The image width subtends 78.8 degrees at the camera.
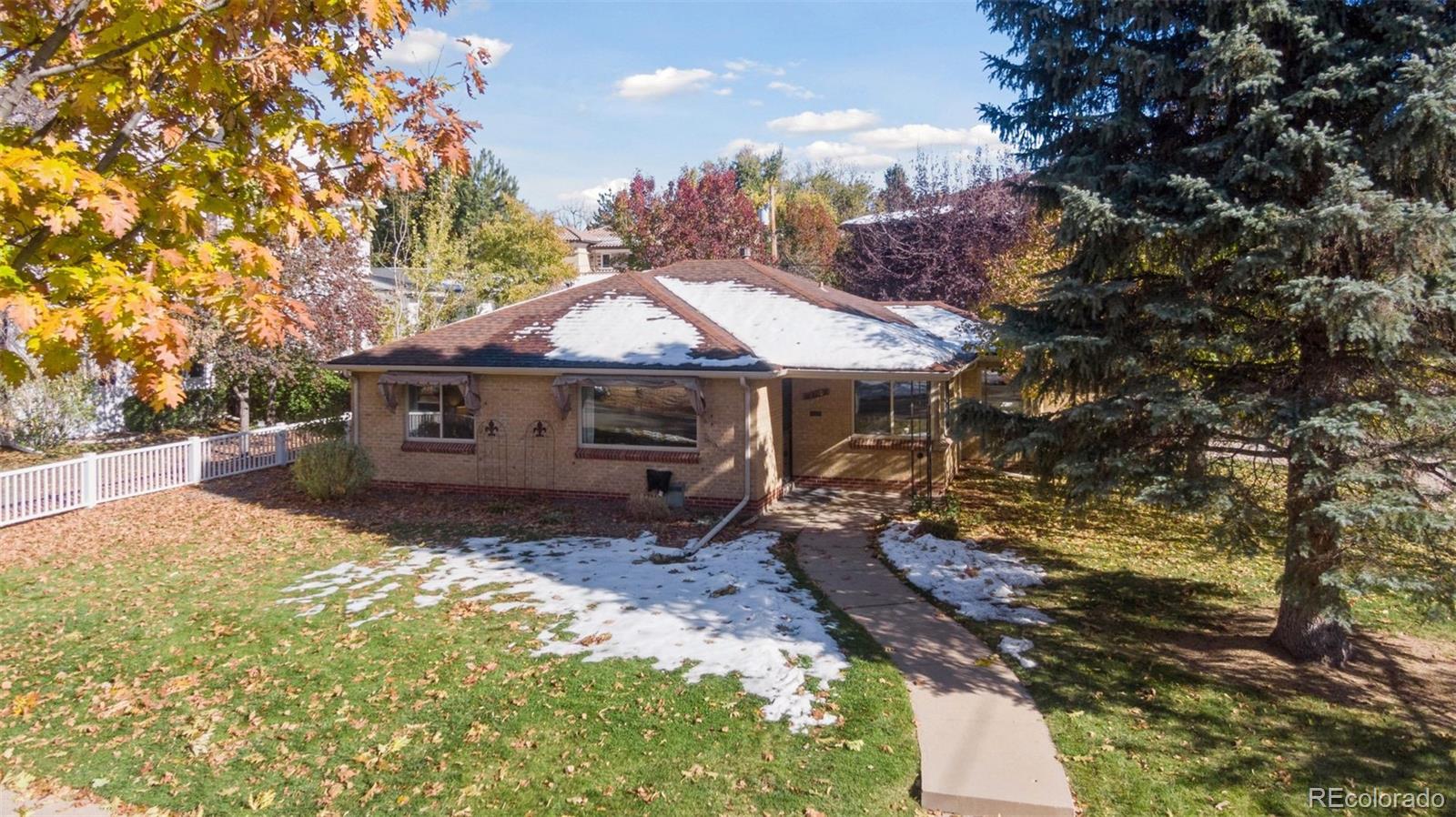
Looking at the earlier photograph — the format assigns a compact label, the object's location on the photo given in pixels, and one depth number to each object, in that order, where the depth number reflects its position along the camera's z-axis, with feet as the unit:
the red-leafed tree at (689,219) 114.83
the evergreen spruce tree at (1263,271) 22.09
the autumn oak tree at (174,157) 17.22
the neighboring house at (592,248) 161.68
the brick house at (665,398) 47.91
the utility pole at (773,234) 114.83
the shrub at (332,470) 51.13
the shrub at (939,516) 41.88
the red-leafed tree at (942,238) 96.37
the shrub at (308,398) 85.76
